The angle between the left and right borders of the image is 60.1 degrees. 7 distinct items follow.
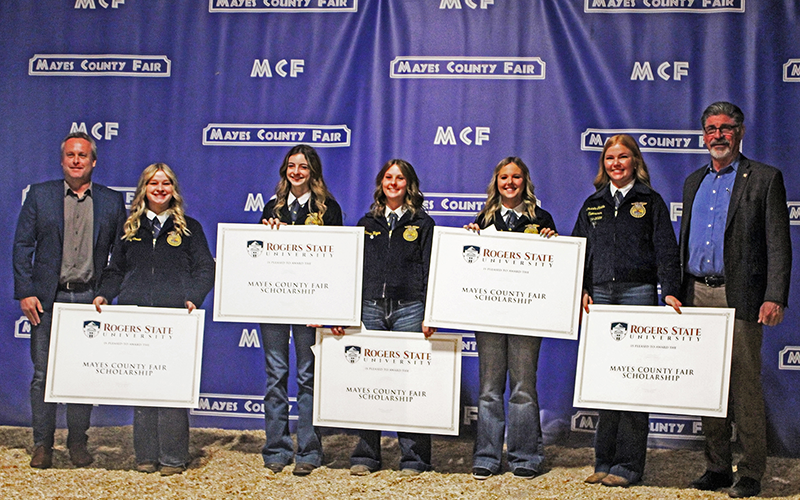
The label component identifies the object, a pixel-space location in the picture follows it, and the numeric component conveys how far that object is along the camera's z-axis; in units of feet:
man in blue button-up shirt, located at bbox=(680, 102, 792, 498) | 10.34
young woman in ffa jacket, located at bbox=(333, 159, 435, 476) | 10.93
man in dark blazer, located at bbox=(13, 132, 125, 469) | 11.60
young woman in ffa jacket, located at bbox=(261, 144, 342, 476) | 11.23
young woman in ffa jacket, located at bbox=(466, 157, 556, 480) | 10.80
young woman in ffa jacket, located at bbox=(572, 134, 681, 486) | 10.46
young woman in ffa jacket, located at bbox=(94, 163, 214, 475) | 11.21
